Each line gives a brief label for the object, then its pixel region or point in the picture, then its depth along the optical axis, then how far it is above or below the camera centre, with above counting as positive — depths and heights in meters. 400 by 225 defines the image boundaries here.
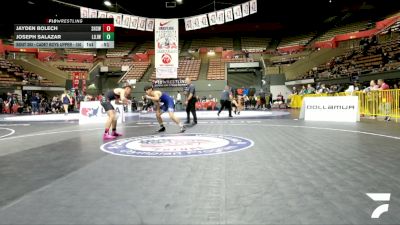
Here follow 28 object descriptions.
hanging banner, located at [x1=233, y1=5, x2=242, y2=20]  15.59 +4.76
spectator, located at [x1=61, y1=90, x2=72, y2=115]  17.82 +0.18
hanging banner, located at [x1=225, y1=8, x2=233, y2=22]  15.77 +4.63
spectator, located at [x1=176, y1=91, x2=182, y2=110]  27.43 +0.07
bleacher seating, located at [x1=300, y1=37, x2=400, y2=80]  20.61 +3.18
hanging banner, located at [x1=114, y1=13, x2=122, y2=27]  14.56 +4.08
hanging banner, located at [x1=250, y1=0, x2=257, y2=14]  15.22 +4.95
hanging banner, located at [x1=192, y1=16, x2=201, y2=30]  15.91 +4.30
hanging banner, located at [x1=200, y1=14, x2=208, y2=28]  15.91 +4.38
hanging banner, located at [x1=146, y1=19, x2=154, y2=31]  15.25 +4.03
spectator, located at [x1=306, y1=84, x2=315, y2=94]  20.66 +0.83
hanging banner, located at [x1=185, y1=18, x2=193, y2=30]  15.98 +4.28
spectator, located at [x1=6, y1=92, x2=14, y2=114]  23.72 +0.17
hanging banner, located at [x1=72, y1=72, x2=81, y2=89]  26.48 +1.94
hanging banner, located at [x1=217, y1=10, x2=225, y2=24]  15.88 +4.56
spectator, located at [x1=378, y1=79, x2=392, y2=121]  11.11 -0.04
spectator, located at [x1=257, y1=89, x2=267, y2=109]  23.27 +0.29
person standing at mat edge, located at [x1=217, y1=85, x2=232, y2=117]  13.94 +0.19
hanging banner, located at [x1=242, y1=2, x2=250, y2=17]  15.43 +4.84
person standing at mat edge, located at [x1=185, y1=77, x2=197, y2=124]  10.52 +0.15
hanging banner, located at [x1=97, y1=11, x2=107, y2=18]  13.76 +4.11
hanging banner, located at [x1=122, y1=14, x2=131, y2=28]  14.75 +4.10
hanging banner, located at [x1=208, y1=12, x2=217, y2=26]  15.89 +4.50
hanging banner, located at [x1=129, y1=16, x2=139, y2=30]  14.99 +4.09
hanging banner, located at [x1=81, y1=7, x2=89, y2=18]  13.63 +4.13
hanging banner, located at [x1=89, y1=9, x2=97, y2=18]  13.69 +4.14
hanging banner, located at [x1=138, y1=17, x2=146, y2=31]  15.12 +4.06
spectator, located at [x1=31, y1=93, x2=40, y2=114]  22.63 +0.15
